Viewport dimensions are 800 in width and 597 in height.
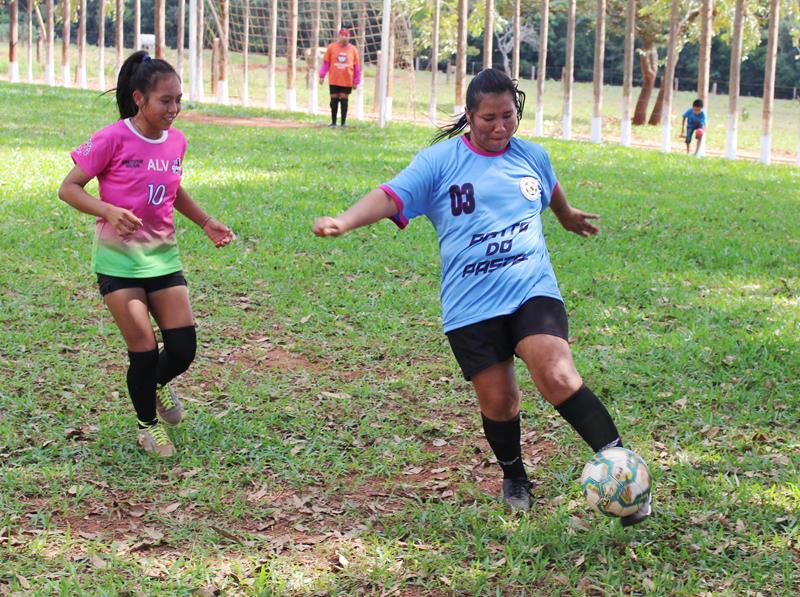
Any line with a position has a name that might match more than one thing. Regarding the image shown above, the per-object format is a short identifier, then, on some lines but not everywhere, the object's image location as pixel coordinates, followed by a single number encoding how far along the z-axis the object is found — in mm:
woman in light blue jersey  4383
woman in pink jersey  5113
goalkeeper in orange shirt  22297
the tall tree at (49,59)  40125
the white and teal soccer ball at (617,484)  4160
